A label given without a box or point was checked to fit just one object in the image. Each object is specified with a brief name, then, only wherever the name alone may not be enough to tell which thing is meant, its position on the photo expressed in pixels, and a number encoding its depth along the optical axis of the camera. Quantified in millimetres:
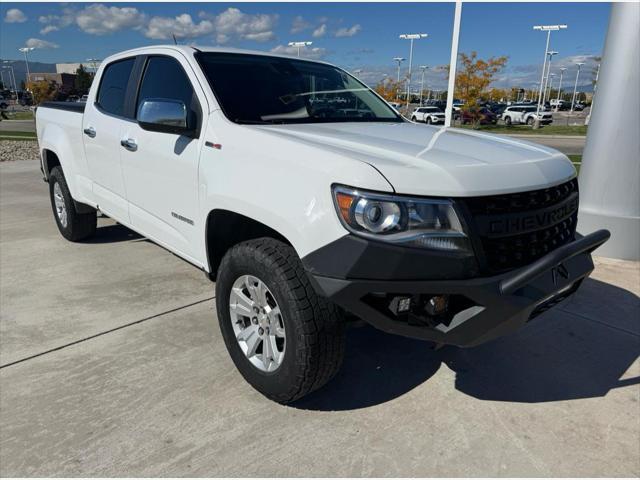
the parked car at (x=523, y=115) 37938
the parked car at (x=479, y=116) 34438
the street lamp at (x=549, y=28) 41072
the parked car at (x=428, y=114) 39272
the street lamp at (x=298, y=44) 33150
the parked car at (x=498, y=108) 46578
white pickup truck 2070
